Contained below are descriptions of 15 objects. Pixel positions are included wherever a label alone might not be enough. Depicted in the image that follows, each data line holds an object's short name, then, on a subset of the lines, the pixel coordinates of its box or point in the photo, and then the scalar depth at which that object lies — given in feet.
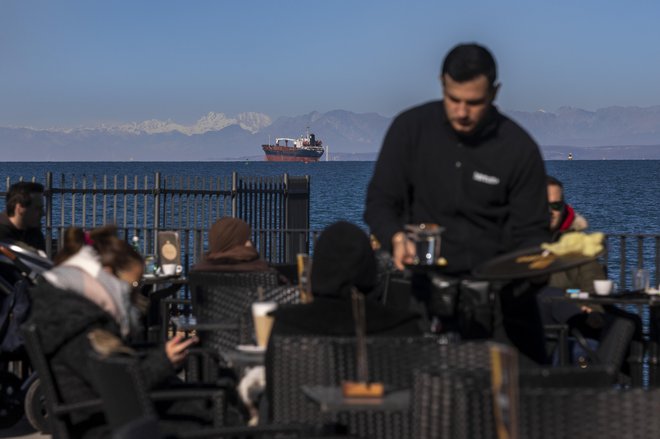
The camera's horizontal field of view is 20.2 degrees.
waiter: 22.10
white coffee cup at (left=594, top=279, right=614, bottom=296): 42.28
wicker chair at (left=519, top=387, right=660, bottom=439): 14.36
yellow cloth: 20.40
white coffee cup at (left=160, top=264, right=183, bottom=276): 51.18
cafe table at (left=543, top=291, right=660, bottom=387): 40.91
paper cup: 25.08
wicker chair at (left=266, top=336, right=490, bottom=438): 19.19
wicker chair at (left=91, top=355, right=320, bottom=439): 17.84
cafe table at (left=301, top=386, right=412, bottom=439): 18.63
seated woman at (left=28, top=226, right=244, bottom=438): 22.42
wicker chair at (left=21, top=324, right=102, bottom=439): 22.45
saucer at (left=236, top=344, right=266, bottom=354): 25.28
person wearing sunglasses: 39.47
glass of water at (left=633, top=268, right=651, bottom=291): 43.82
